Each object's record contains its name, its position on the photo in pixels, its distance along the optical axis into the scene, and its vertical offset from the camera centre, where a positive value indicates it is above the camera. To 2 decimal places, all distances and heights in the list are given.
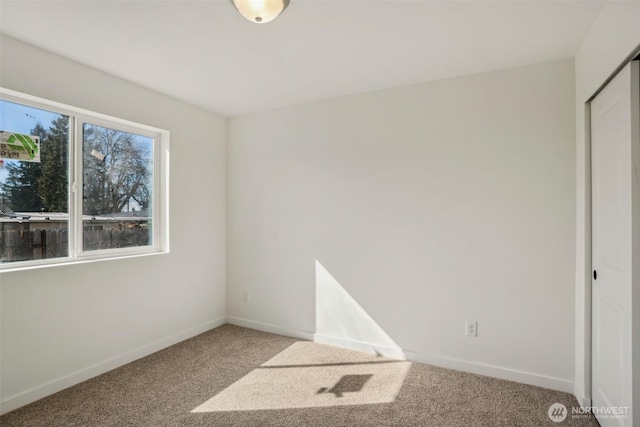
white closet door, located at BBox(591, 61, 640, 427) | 1.73 -0.15
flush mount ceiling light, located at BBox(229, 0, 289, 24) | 1.77 +1.11
